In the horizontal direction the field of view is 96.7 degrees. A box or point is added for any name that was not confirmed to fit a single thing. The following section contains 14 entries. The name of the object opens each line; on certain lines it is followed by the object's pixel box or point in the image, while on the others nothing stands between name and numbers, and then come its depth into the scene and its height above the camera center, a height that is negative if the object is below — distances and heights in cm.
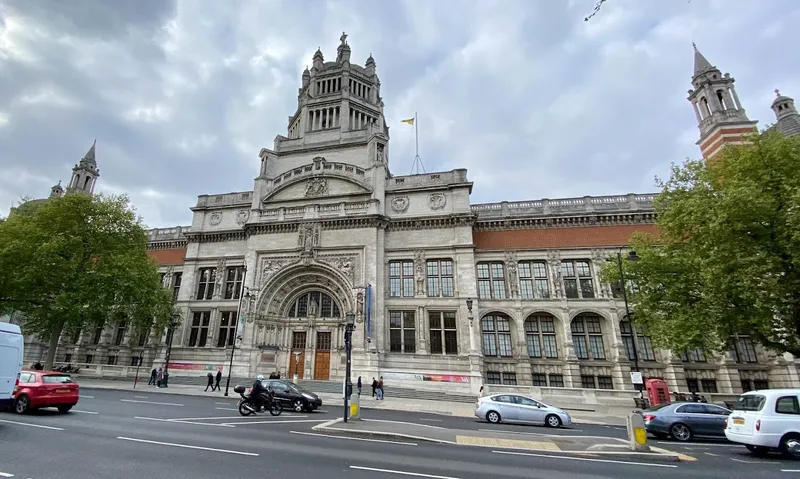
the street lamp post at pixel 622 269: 1882 +465
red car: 1259 -117
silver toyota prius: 1595 -251
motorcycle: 1501 -203
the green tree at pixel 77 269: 2739 +680
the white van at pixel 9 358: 1049 -2
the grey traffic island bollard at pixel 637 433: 1023 -223
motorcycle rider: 1529 -162
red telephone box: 2048 -216
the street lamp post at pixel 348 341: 1390 +58
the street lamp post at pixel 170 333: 2705 +191
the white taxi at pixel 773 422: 1009 -193
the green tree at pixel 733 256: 1518 +432
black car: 1747 -203
